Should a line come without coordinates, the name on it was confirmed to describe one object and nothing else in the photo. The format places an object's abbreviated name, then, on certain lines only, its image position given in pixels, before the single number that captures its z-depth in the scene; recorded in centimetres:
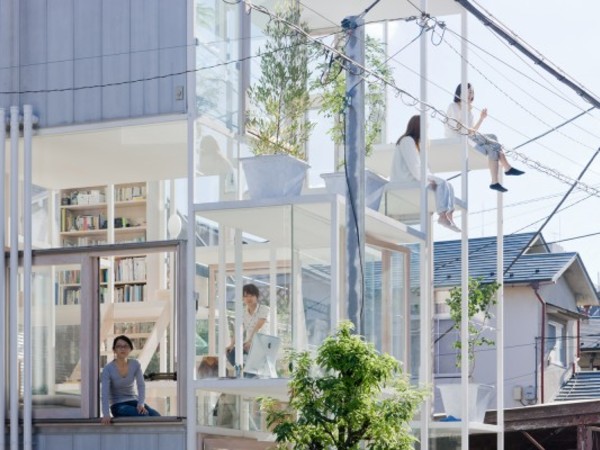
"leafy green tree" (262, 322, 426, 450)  1875
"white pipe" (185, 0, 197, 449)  2122
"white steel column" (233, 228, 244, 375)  2130
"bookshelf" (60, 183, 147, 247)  2981
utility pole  1973
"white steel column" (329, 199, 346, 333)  2083
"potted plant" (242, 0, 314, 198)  2234
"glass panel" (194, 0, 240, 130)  2172
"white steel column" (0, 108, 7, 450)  2206
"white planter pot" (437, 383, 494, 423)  2577
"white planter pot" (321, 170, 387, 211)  2203
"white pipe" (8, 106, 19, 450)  2209
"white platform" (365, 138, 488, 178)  2578
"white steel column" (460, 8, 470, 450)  2511
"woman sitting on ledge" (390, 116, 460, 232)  2427
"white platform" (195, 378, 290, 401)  2092
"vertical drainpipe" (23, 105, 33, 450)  2200
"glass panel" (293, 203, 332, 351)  2083
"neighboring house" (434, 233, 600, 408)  3969
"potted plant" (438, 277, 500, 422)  2581
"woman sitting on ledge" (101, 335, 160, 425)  2180
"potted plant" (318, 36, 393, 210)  2205
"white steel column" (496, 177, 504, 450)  2664
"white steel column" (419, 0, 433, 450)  2391
